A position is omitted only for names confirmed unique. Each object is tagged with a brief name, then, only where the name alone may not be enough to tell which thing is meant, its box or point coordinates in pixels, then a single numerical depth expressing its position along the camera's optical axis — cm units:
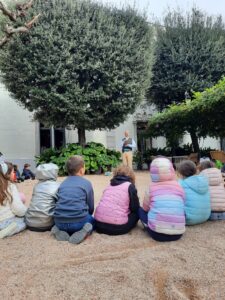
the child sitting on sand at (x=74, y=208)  288
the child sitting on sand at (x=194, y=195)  310
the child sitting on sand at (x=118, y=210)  295
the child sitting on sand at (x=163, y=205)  272
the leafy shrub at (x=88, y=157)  852
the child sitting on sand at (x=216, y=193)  334
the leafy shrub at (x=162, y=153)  1151
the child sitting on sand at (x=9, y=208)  293
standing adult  812
